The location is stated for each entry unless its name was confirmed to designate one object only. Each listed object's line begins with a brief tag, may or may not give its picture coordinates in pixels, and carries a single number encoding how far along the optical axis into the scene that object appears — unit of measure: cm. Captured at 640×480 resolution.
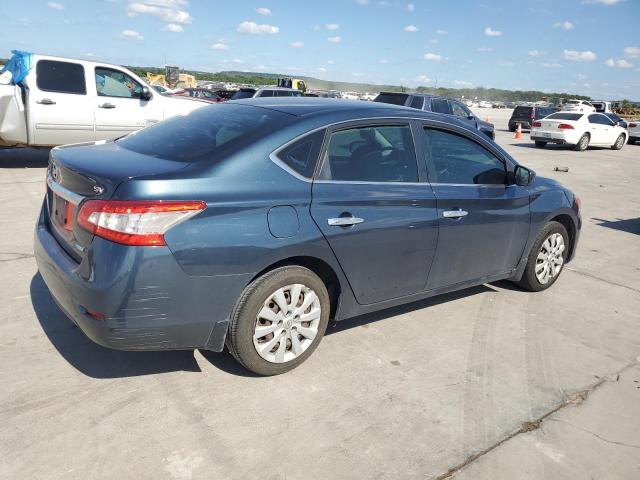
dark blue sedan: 274
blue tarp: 909
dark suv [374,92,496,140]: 1437
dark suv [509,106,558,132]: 2606
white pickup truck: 908
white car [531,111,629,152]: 1938
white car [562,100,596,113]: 3203
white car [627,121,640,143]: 2538
